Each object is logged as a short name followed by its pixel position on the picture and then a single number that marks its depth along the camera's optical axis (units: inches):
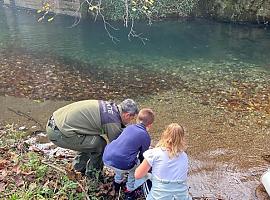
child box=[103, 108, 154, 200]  175.0
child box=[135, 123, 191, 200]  164.2
